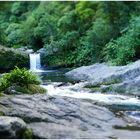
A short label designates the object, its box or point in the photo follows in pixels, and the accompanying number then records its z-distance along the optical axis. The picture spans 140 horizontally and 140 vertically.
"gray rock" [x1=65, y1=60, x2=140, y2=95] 17.89
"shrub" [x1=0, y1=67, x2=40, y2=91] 15.94
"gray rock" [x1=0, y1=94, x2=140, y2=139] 10.77
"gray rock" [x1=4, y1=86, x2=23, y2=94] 15.02
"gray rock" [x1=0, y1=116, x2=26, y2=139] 9.96
